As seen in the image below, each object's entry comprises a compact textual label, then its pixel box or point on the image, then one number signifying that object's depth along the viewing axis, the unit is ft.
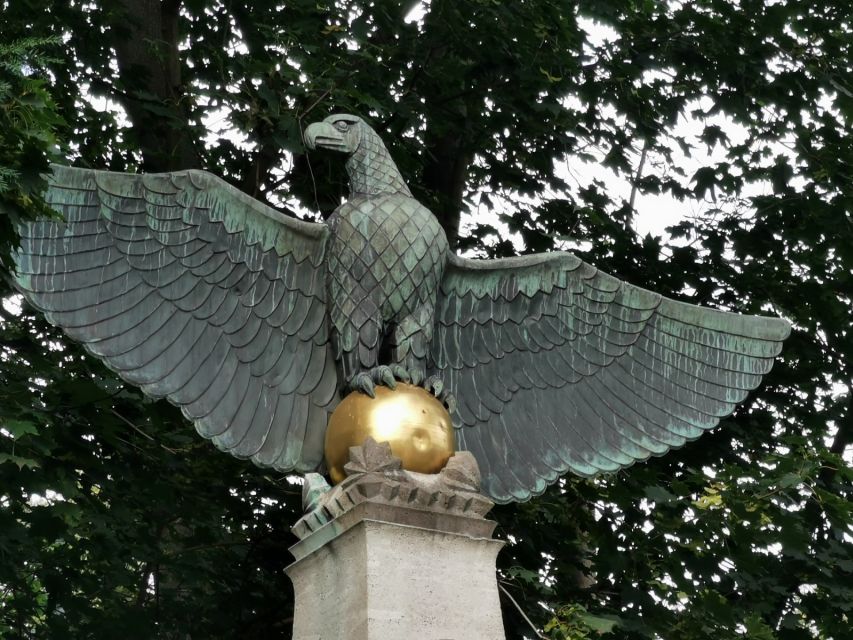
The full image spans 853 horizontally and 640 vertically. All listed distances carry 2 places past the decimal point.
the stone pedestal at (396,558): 29.50
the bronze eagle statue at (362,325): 32.91
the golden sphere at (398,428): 31.73
